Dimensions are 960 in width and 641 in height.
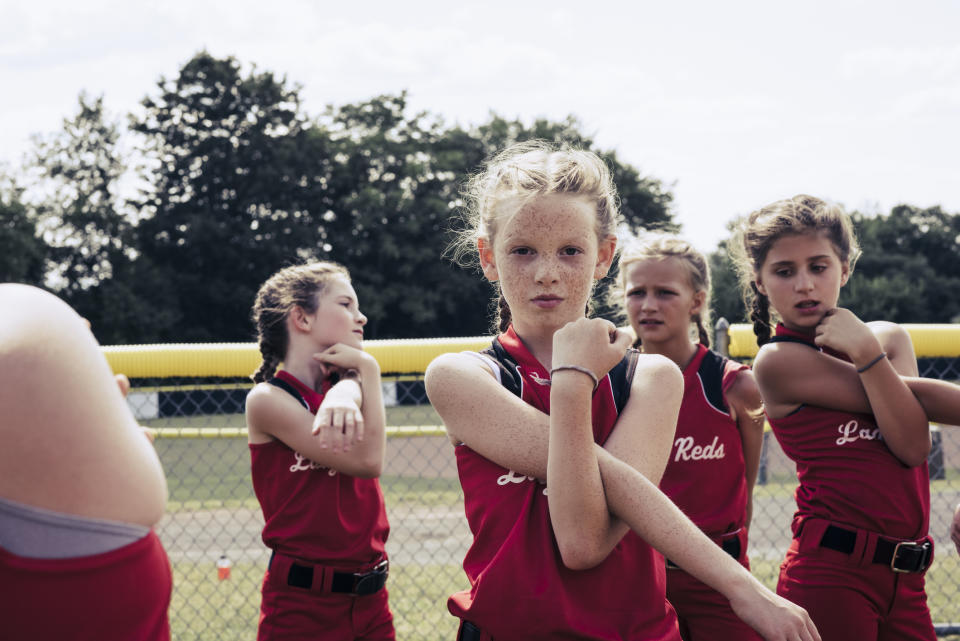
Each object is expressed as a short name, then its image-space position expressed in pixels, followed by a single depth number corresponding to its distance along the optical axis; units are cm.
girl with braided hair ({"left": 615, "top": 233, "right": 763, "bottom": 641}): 300
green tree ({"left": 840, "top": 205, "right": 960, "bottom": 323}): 5262
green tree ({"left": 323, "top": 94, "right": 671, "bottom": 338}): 4259
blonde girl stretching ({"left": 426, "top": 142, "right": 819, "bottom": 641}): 160
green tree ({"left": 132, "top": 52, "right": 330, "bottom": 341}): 3950
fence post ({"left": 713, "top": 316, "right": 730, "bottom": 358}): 480
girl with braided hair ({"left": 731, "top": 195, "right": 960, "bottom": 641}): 269
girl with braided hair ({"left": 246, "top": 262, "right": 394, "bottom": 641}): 319
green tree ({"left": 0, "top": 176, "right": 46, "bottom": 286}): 3347
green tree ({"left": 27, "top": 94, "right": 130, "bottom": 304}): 3791
